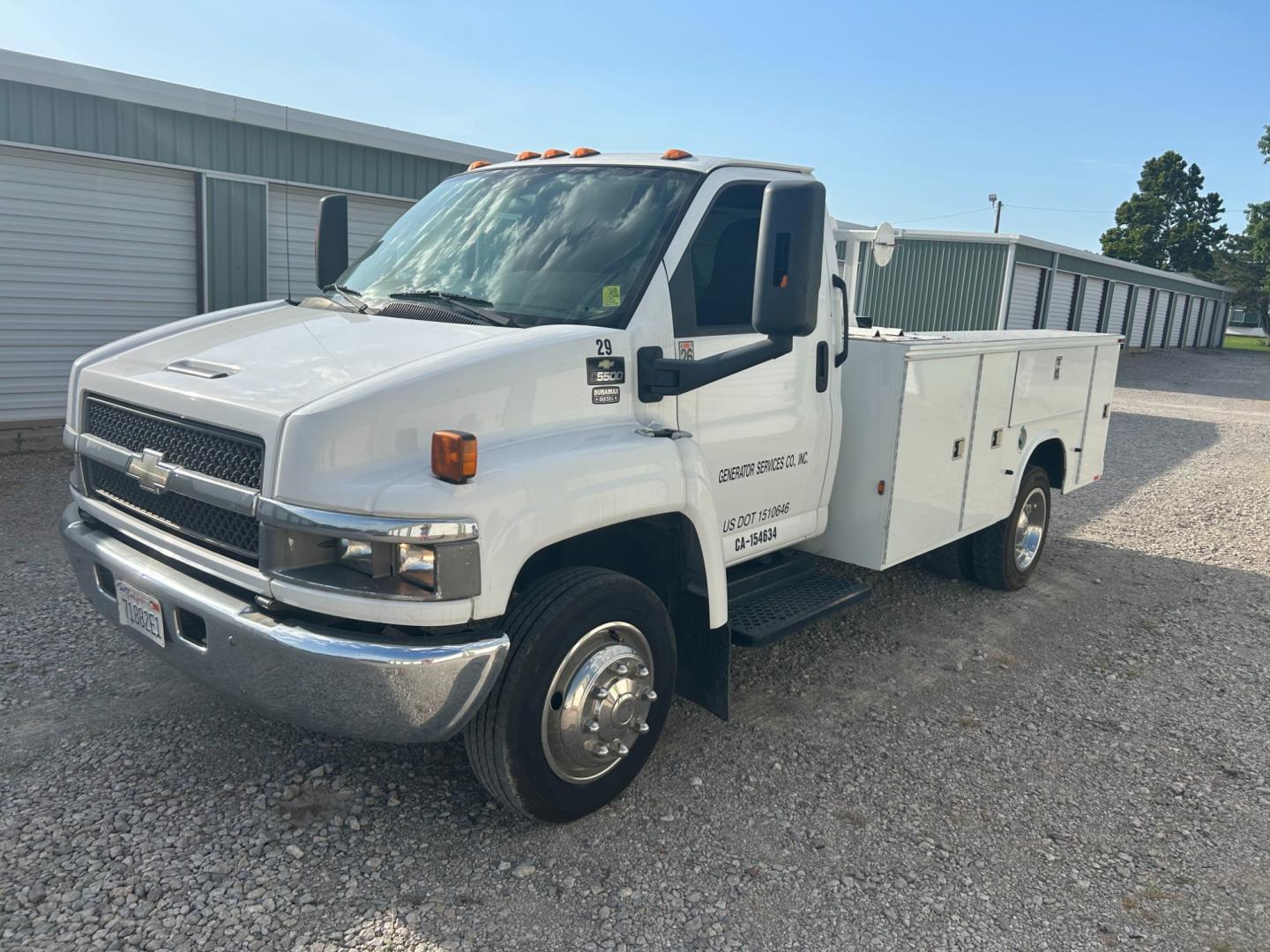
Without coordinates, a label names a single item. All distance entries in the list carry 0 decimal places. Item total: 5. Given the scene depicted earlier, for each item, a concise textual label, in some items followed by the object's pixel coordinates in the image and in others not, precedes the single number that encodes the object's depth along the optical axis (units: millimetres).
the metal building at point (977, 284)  24375
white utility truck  2775
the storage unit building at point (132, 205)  9172
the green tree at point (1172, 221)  61000
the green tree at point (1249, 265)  55906
